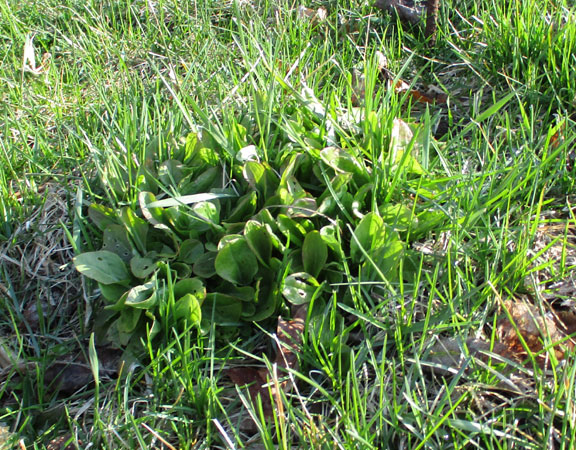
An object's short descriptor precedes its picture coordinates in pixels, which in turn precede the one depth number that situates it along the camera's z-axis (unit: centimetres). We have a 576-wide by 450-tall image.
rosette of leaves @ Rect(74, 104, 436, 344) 154
